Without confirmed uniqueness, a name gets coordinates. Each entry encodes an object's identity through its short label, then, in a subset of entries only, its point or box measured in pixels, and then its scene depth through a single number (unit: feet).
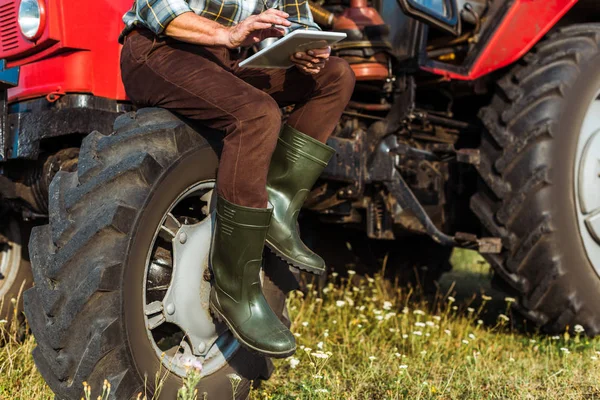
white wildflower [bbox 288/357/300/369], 9.88
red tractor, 7.76
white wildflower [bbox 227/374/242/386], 8.80
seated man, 8.15
